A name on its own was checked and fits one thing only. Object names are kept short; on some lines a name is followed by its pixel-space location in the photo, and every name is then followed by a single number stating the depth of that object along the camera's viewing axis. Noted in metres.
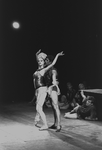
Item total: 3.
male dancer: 8.27
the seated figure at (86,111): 10.34
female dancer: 8.22
